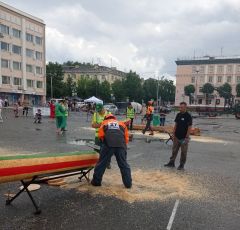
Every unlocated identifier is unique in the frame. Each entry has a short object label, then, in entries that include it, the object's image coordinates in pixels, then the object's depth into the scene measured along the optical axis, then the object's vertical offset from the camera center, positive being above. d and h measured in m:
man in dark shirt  6.11 -0.82
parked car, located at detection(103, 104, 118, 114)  31.88 -1.14
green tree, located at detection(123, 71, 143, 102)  56.72 +3.89
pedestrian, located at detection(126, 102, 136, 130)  13.40 -0.73
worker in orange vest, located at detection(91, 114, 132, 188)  4.56 -1.00
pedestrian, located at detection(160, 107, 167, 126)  15.24 -0.92
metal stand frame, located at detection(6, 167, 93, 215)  3.59 -1.45
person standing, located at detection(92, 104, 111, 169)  5.68 -0.41
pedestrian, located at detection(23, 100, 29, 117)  21.33 -0.94
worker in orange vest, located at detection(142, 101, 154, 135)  12.13 -0.78
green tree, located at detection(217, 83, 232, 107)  50.08 +2.80
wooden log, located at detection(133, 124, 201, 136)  12.64 -1.56
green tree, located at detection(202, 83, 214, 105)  57.23 +3.43
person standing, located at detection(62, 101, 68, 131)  11.04 -0.83
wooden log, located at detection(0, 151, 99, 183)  3.40 -1.10
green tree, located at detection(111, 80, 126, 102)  57.23 +2.31
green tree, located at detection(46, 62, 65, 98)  52.99 +5.03
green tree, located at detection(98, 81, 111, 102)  57.27 +2.01
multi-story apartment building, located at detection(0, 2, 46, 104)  42.35 +8.17
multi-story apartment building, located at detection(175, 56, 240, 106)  64.29 +8.19
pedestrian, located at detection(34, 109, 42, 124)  15.69 -1.29
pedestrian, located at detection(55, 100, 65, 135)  10.77 -0.77
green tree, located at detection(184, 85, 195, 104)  60.12 +3.19
